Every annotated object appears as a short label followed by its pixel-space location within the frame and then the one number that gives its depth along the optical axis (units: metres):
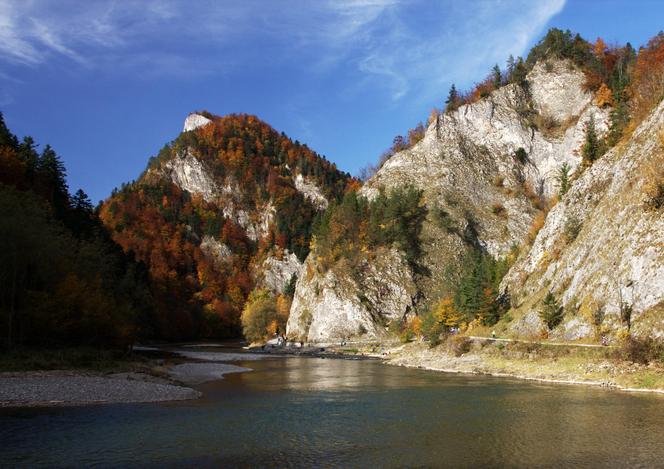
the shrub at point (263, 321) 135.05
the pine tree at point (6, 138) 77.56
